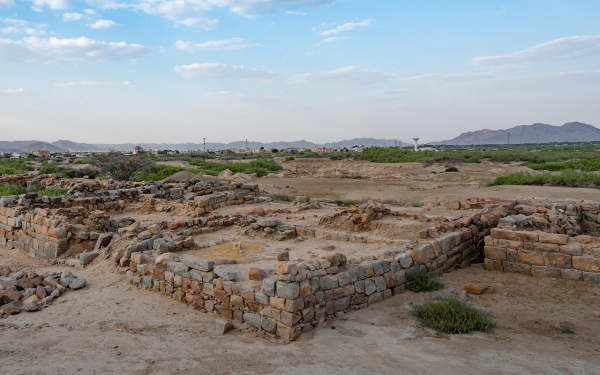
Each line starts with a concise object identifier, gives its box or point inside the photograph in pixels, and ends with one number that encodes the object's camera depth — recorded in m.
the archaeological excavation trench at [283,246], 6.00
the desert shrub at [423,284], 7.11
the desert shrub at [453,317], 5.61
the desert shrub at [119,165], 26.14
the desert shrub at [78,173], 29.08
